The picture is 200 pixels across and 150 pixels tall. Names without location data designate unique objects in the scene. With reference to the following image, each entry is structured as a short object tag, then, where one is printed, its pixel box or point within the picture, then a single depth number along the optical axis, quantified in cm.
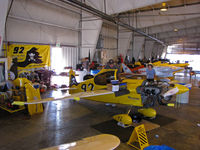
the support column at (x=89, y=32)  1445
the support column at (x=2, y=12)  595
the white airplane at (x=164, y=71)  1227
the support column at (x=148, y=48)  3565
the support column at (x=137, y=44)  2847
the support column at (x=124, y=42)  2209
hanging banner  1011
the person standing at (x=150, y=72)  841
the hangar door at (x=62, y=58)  1376
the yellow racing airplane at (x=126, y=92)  549
